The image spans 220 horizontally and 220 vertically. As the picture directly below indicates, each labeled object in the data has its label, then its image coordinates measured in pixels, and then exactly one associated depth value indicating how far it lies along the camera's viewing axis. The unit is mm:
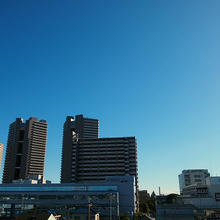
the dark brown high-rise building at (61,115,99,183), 159875
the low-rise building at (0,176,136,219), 86312
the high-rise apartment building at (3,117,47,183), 174125
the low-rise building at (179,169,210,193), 172625
